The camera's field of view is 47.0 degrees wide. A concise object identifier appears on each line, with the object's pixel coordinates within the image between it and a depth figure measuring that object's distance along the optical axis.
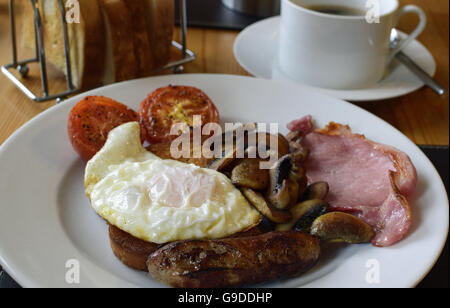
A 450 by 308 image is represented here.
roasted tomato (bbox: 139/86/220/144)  0.36
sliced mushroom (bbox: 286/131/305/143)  0.36
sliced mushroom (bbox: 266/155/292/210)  0.29
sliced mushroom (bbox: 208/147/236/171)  0.31
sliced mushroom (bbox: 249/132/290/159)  0.32
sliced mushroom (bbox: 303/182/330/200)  0.30
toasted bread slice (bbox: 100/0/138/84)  0.41
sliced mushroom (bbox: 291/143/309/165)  0.33
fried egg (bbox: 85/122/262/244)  0.26
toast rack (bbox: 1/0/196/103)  0.39
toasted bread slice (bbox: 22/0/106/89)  0.41
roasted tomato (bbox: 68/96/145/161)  0.33
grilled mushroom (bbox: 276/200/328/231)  0.29
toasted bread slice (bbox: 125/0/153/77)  0.42
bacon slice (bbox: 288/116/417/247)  0.28
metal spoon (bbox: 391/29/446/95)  0.45
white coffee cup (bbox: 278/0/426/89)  0.40
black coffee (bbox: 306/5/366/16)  0.46
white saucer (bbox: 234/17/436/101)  0.43
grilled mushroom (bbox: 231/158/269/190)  0.29
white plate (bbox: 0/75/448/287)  0.25
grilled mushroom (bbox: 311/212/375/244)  0.27
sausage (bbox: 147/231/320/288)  0.24
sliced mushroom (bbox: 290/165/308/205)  0.31
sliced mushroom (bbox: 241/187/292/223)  0.28
